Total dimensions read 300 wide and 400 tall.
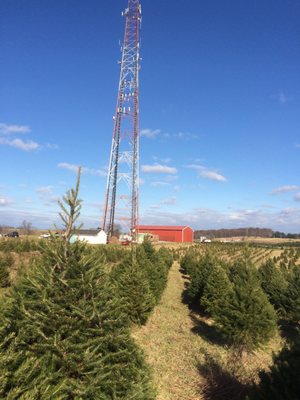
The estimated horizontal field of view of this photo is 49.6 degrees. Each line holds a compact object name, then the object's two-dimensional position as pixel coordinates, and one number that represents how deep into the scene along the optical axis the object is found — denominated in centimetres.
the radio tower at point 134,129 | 4297
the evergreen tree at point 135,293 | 1324
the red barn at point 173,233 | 7800
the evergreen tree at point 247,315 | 1193
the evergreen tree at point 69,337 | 390
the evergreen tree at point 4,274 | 1917
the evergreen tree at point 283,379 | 423
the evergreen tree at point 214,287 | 1720
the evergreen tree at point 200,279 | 2072
